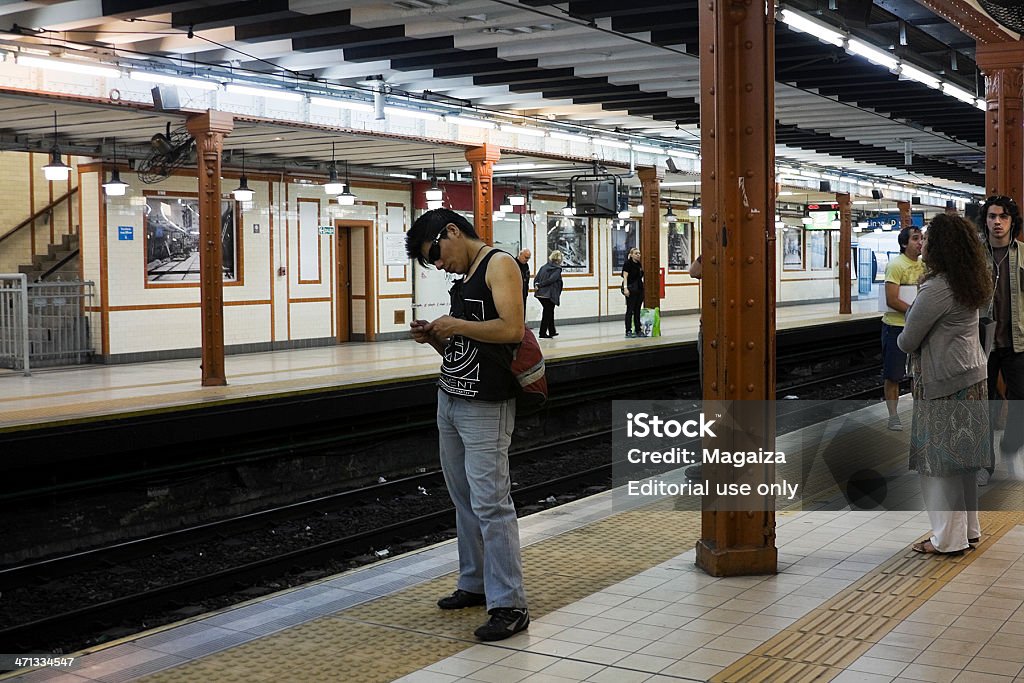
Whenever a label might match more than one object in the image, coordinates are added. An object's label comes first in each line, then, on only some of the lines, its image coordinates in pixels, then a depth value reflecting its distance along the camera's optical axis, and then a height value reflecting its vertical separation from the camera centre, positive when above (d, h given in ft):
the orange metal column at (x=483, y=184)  53.83 +5.38
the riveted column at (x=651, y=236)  66.33 +3.25
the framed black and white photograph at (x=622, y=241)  92.38 +4.27
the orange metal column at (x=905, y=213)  105.09 +7.05
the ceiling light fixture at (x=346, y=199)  59.26 +5.24
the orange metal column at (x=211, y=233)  41.83 +2.52
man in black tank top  13.84 -1.17
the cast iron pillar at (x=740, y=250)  15.94 +0.56
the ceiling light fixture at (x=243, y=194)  56.85 +5.37
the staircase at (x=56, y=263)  56.44 +1.96
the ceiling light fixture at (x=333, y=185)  55.21 +5.58
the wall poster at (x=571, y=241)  85.30 +3.94
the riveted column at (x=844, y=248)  91.30 +3.20
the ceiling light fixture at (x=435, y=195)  64.37 +5.86
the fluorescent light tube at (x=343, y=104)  40.74 +7.37
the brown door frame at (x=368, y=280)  68.64 +0.93
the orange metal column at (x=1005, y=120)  27.94 +4.18
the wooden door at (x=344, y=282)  68.28 +0.82
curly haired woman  16.67 -1.34
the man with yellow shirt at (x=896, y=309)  26.76 -0.57
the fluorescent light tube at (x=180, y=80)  36.18 +7.59
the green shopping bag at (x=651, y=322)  66.18 -1.97
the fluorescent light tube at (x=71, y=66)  33.09 +7.33
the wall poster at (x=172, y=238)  55.42 +3.11
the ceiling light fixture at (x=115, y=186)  49.52 +5.13
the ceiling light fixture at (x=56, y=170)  43.09 +5.15
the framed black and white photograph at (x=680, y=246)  99.66 +4.00
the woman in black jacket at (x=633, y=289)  68.54 +0.05
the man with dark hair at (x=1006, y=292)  21.97 -0.18
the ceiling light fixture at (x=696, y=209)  93.21 +6.80
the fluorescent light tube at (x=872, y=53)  32.17 +7.18
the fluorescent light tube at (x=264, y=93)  38.26 +7.44
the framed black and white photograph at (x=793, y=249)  121.29 +4.28
